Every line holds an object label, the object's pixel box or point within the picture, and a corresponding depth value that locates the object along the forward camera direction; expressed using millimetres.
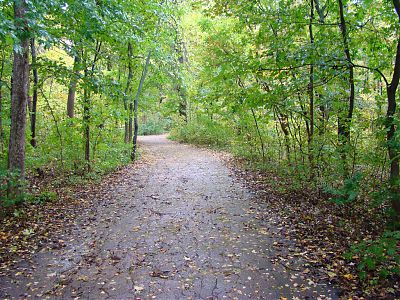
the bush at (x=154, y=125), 38956
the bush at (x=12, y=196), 6295
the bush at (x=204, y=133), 18953
